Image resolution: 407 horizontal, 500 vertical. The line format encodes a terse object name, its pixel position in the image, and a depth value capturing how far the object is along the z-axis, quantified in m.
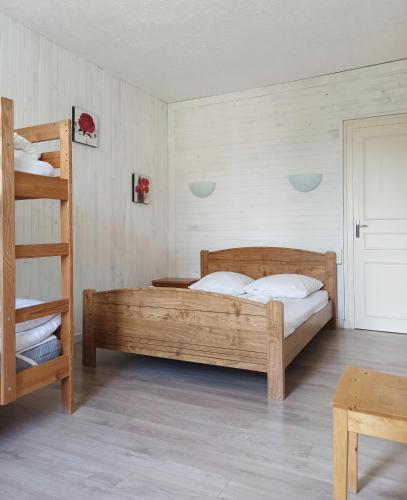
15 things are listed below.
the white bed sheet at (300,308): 2.66
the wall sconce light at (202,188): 4.78
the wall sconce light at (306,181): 4.21
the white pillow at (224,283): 3.79
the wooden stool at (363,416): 1.25
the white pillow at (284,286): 3.60
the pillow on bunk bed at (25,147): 1.99
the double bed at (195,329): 2.41
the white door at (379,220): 3.92
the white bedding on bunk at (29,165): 1.95
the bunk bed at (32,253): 1.77
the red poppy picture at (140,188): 4.40
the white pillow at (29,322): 2.02
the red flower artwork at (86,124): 3.68
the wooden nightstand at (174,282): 4.32
